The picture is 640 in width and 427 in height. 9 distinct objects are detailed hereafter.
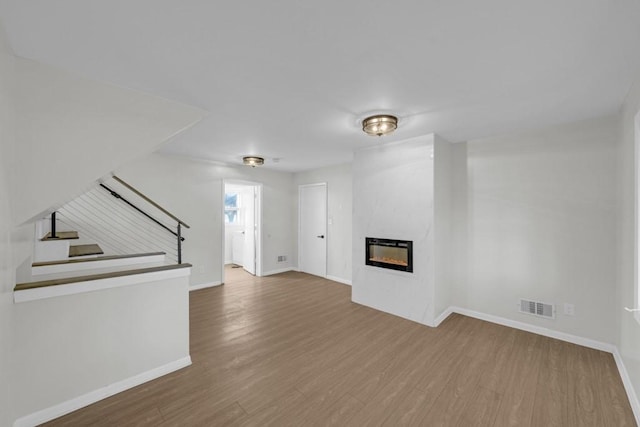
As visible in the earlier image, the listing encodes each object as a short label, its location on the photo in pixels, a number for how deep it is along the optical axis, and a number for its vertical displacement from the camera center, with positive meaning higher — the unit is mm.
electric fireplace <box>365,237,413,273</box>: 3420 -570
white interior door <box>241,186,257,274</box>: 5898 -455
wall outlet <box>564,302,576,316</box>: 2785 -1065
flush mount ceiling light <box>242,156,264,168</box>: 4430 +969
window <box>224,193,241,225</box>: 7551 +174
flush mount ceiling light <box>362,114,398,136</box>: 2543 +928
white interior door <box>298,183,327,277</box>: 5633 -348
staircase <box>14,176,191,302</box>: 1962 -403
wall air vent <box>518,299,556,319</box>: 2914 -1128
